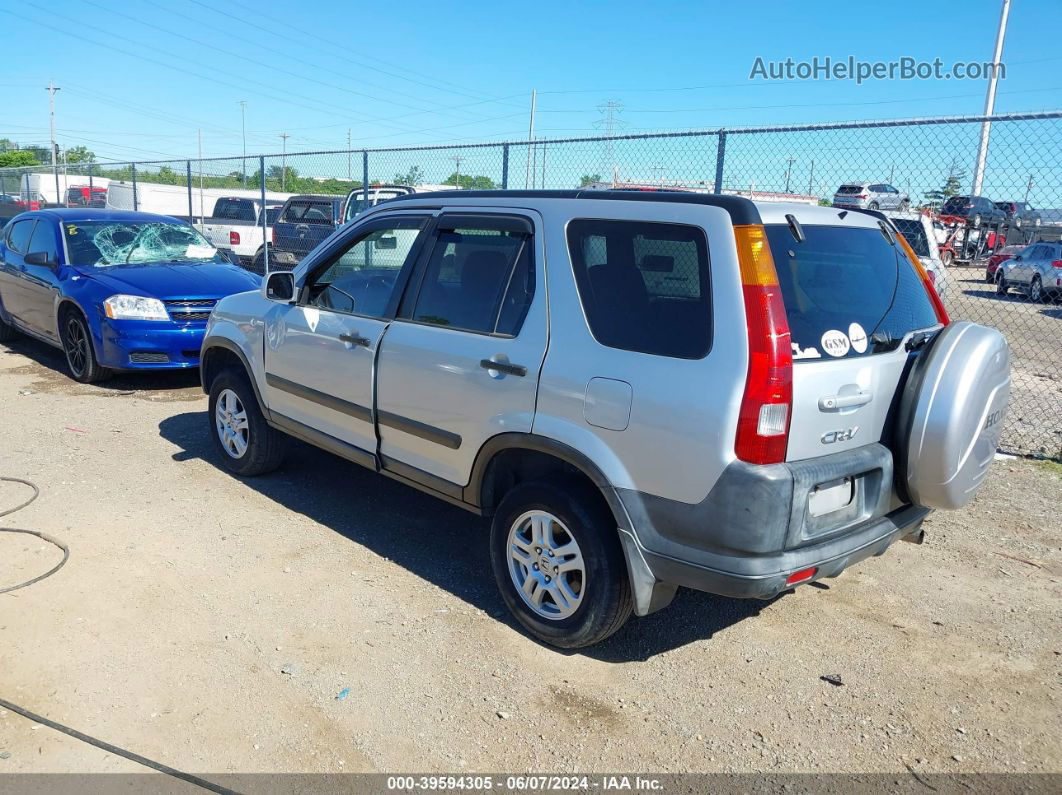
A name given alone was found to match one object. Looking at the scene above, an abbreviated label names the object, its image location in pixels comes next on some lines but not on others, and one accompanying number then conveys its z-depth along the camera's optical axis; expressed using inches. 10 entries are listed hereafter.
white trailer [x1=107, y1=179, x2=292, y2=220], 855.1
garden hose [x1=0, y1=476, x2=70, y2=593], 159.0
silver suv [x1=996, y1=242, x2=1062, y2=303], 557.9
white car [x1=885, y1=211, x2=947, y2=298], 341.4
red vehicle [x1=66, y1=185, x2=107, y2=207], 950.2
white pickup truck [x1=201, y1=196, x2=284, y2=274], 643.5
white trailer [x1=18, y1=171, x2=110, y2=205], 1077.1
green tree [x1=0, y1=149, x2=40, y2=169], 2116.1
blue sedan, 300.7
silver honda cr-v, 116.3
